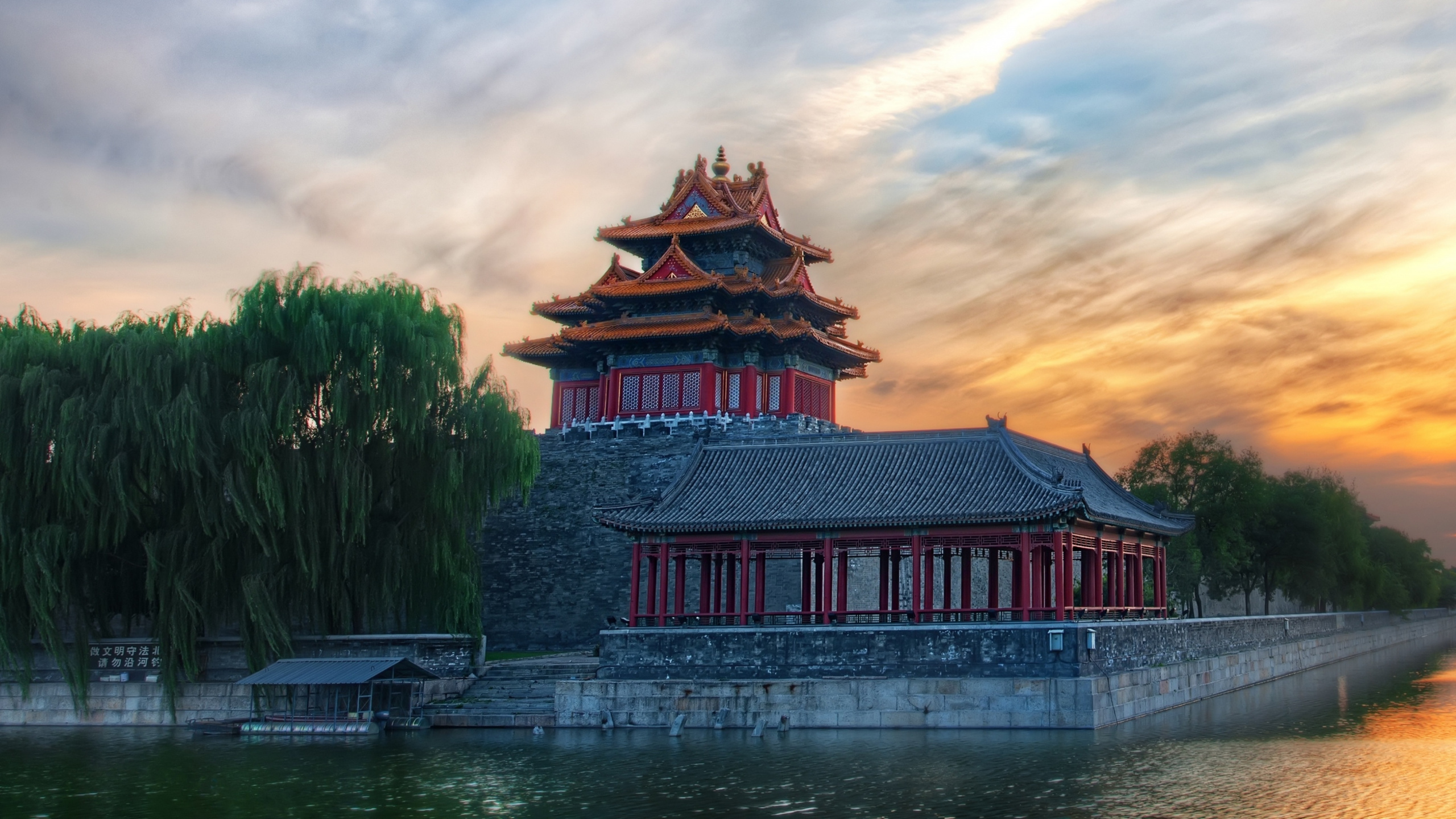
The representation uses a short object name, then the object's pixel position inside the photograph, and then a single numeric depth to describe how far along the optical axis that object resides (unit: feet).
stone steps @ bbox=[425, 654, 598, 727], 99.81
